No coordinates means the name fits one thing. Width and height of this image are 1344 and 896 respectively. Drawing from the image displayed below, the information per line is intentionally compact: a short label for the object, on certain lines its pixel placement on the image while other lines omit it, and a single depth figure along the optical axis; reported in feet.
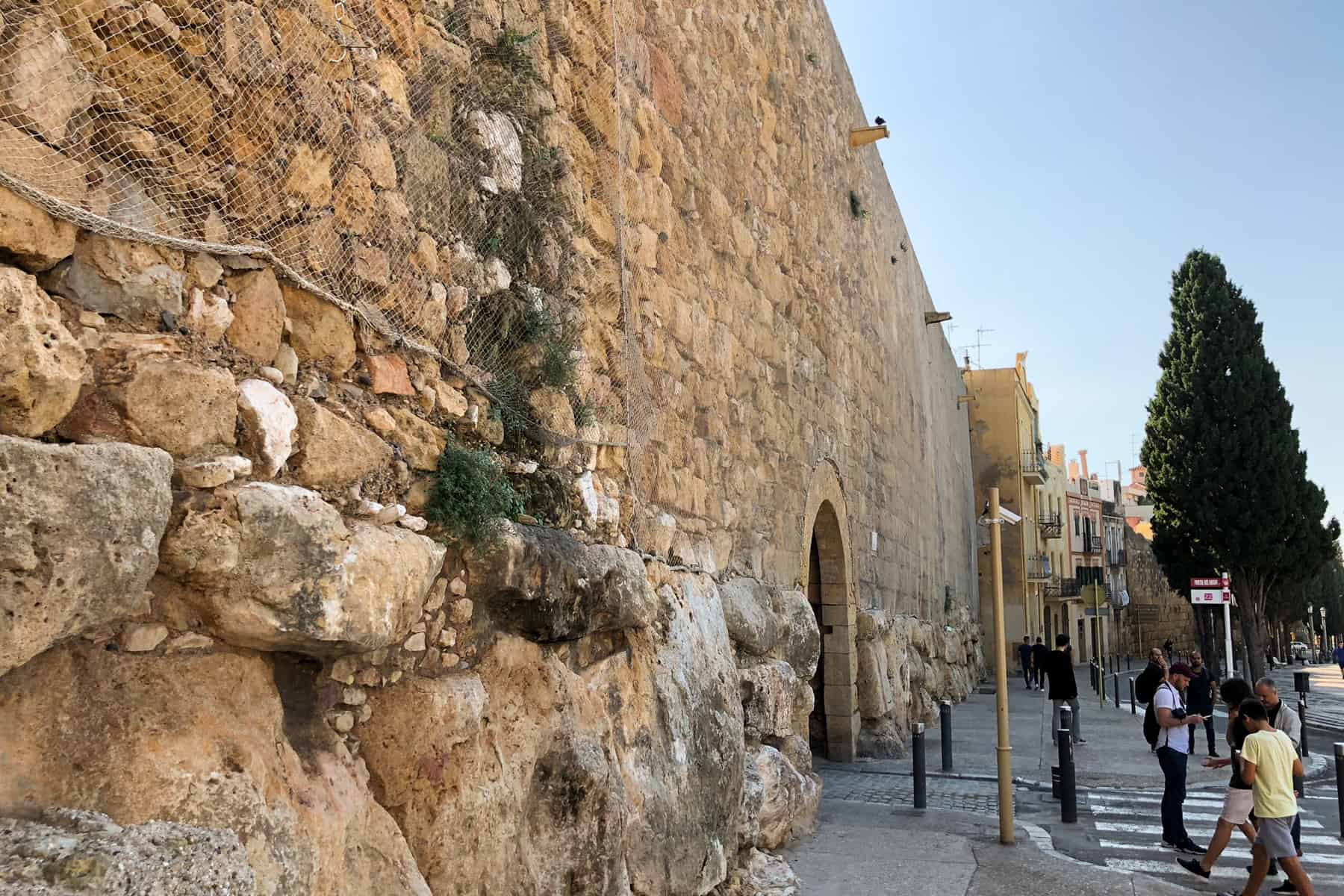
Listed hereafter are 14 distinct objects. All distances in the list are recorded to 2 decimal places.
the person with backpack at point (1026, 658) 70.00
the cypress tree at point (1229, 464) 74.90
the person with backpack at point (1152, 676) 27.47
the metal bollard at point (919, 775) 24.29
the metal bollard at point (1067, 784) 24.43
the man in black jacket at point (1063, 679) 36.20
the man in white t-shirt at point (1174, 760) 21.91
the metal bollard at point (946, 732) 30.99
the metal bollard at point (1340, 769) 23.81
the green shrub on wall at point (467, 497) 9.73
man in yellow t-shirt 17.25
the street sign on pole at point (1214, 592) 49.19
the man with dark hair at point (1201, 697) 33.99
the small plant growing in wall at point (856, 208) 34.30
